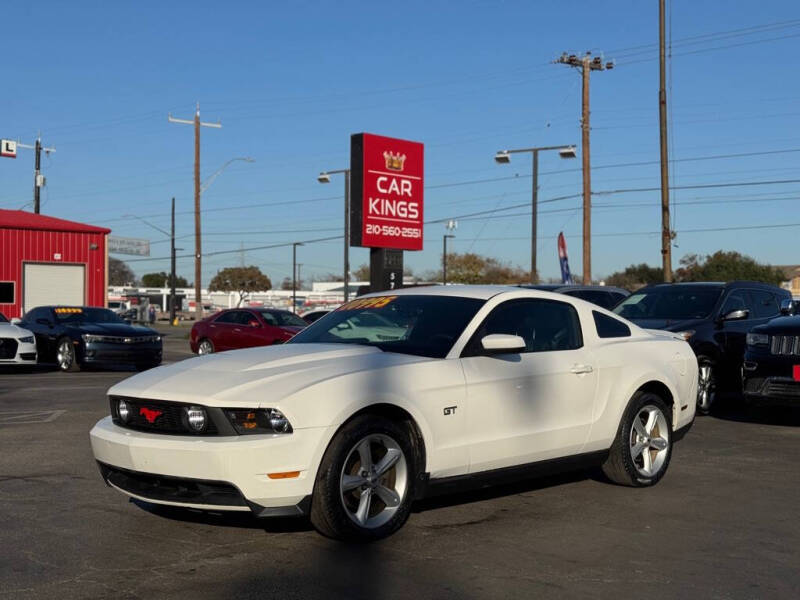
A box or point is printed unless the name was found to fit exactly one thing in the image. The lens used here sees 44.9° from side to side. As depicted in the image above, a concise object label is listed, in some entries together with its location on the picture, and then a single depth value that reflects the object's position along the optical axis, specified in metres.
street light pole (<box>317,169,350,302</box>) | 42.56
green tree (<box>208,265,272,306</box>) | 130.12
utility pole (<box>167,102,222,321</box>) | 44.94
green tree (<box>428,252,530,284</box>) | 72.81
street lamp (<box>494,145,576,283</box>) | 34.41
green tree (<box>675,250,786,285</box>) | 73.88
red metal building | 36.00
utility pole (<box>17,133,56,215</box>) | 46.03
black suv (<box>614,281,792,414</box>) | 12.43
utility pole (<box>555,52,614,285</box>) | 30.20
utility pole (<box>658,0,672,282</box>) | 26.14
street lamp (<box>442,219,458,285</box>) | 65.76
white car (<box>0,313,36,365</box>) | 17.77
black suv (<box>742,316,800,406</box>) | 10.77
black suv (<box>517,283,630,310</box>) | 17.33
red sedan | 24.53
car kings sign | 18.67
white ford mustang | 5.33
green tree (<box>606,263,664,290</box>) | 89.44
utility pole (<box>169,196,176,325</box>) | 59.69
